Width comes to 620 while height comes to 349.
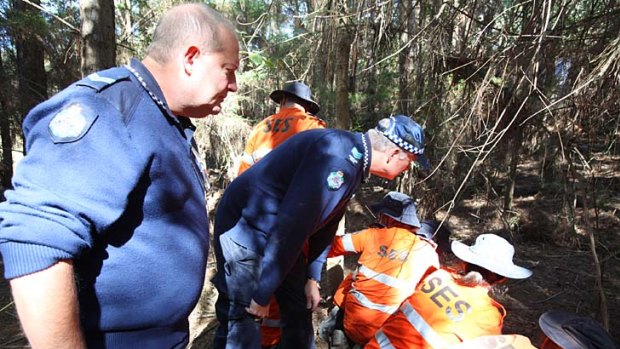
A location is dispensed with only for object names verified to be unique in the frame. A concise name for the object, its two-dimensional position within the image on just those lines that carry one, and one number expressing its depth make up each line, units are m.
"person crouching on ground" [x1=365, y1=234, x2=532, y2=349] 2.24
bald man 0.89
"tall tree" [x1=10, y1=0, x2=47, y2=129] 6.89
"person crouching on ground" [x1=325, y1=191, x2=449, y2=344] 2.91
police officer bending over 1.97
